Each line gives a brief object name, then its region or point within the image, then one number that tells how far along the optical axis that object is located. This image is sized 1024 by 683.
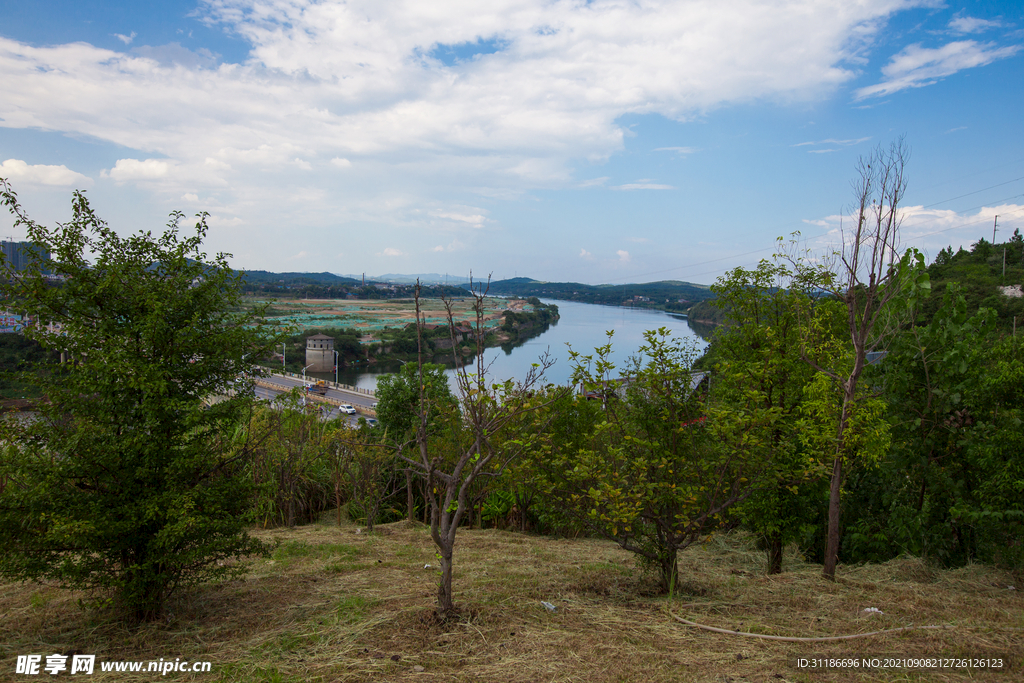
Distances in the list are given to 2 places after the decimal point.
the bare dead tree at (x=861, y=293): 6.14
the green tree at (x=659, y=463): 5.33
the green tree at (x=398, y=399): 15.86
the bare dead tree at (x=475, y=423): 4.73
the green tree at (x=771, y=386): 5.59
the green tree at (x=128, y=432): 4.45
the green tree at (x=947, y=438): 7.29
